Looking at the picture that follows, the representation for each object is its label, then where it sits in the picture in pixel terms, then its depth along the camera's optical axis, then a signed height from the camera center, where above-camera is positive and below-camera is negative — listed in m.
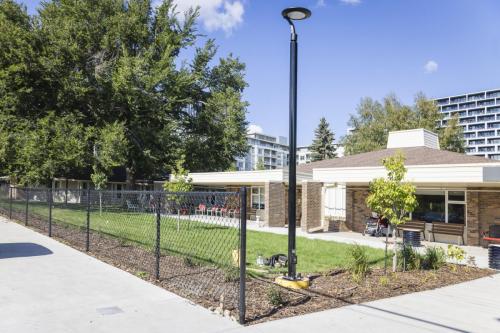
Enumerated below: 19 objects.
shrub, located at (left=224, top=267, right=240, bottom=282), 8.27 -1.87
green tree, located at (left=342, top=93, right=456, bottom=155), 45.75 +6.48
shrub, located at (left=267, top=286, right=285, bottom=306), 6.64 -1.83
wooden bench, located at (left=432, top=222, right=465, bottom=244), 17.70 -2.01
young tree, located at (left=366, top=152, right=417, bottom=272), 9.91 -0.36
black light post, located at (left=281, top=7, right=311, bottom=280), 8.09 +0.92
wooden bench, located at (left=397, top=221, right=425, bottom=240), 18.91 -2.03
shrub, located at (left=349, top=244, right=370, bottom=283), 9.03 -1.79
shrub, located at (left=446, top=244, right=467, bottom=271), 10.63 -1.80
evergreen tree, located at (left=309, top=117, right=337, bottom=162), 56.88 +4.62
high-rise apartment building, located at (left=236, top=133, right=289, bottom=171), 143.04 +9.04
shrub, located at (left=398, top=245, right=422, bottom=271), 10.31 -1.91
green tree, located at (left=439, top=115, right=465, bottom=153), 44.91 +4.53
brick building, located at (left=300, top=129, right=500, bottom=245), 16.44 -0.45
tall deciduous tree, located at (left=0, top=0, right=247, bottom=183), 28.34 +6.62
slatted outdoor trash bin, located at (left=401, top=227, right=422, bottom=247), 14.24 -1.90
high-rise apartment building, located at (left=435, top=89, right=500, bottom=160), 129.00 +18.44
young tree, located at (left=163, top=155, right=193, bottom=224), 19.97 -0.30
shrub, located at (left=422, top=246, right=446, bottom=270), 10.49 -1.94
